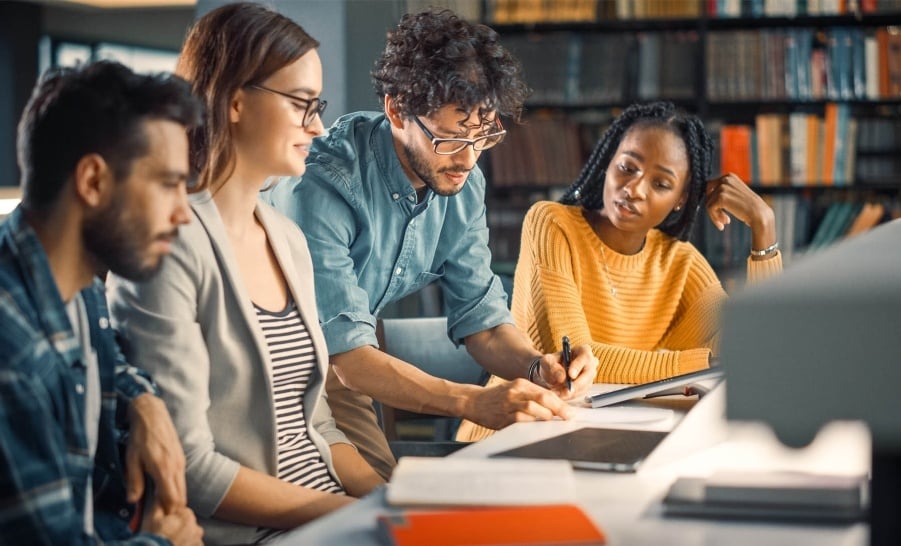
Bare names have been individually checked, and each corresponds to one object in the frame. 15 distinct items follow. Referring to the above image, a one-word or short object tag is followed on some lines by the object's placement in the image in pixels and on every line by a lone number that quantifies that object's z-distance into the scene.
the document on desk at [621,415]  1.77
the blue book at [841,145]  4.30
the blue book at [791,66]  4.32
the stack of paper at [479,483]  1.18
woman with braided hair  2.53
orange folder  1.03
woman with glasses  1.51
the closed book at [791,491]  1.15
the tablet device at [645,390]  1.90
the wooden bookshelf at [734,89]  4.30
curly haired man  2.00
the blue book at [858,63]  4.27
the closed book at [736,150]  4.34
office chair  2.53
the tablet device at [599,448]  1.42
